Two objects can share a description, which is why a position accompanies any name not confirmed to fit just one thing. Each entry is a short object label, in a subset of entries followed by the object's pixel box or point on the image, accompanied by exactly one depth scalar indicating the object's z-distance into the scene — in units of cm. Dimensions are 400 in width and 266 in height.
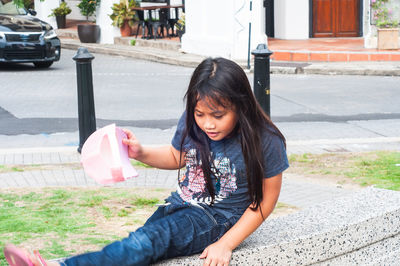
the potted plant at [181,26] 2012
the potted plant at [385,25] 1619
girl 294
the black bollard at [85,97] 717
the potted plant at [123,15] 2205
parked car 1477
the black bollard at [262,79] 750
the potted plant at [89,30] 2267
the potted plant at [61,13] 2672
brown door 1928
